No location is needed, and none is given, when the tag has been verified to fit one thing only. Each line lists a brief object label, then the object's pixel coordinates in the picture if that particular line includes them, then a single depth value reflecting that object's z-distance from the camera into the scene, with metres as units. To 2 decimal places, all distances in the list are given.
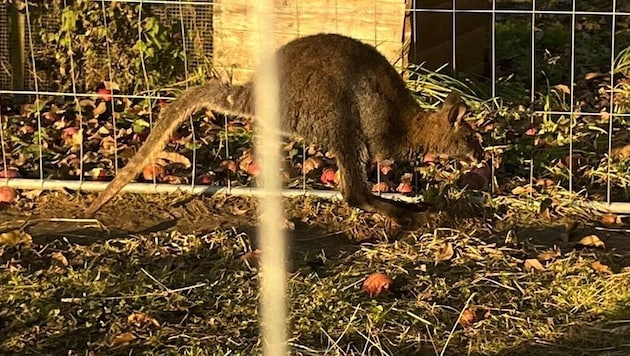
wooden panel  6.23
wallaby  4.95
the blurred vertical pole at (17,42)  6.75
